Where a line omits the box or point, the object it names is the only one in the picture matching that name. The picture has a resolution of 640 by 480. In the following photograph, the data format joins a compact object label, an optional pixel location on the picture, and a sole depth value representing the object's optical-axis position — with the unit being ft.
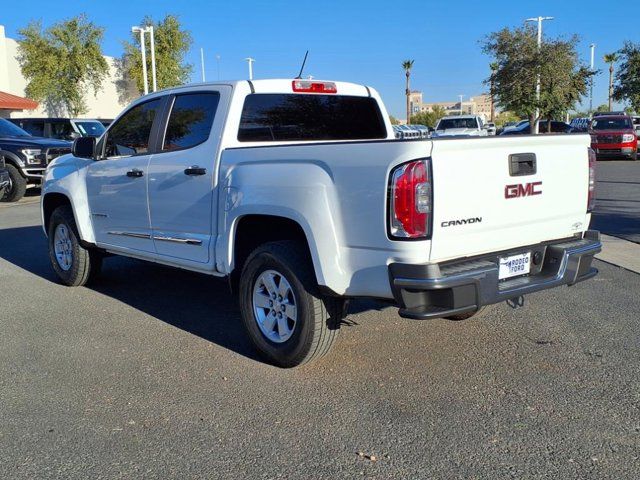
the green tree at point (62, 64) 131.95
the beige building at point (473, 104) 552.78
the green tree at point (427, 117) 259.19
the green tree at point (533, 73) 111.14
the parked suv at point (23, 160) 48.85
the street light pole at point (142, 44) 119.85
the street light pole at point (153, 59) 124.67
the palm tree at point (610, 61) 210.77
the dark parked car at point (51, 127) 66.64
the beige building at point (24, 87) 127.13
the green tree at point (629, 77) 127.75
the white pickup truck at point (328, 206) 12.10
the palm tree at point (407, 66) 237.86
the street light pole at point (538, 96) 109.29
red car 83.56
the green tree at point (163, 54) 152.97
